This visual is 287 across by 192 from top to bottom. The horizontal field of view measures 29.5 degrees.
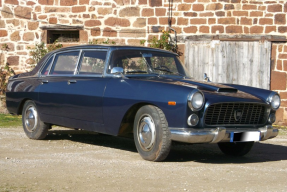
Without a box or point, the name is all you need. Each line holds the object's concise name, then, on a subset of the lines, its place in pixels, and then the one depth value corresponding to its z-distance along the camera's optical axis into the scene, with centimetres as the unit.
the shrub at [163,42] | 1359
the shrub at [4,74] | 1415
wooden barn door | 1342
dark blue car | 626
